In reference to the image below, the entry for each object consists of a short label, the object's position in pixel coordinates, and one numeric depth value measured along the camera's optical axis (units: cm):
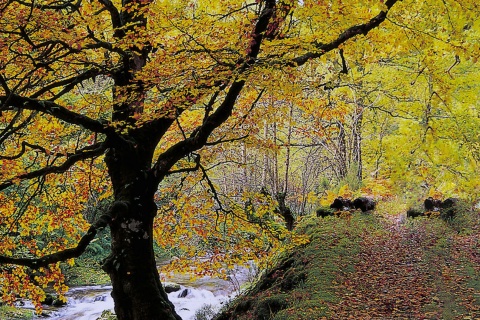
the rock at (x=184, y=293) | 1590
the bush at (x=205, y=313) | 1219
